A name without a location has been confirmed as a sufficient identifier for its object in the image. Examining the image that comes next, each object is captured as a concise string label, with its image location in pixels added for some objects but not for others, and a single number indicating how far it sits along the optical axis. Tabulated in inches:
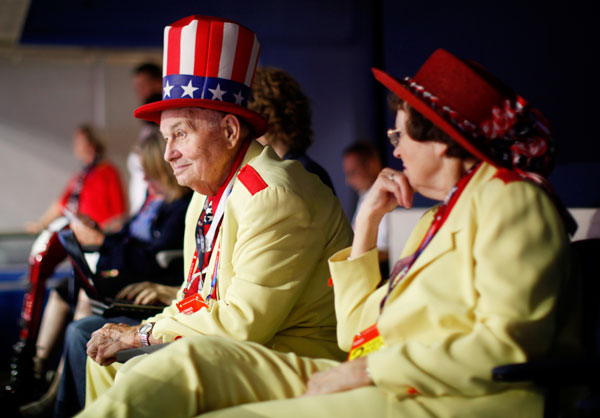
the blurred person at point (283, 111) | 117.9
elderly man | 77.2
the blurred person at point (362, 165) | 197.5
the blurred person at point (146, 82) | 187.6
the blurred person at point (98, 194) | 244.2
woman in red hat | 55.6
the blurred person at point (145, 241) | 128.4
